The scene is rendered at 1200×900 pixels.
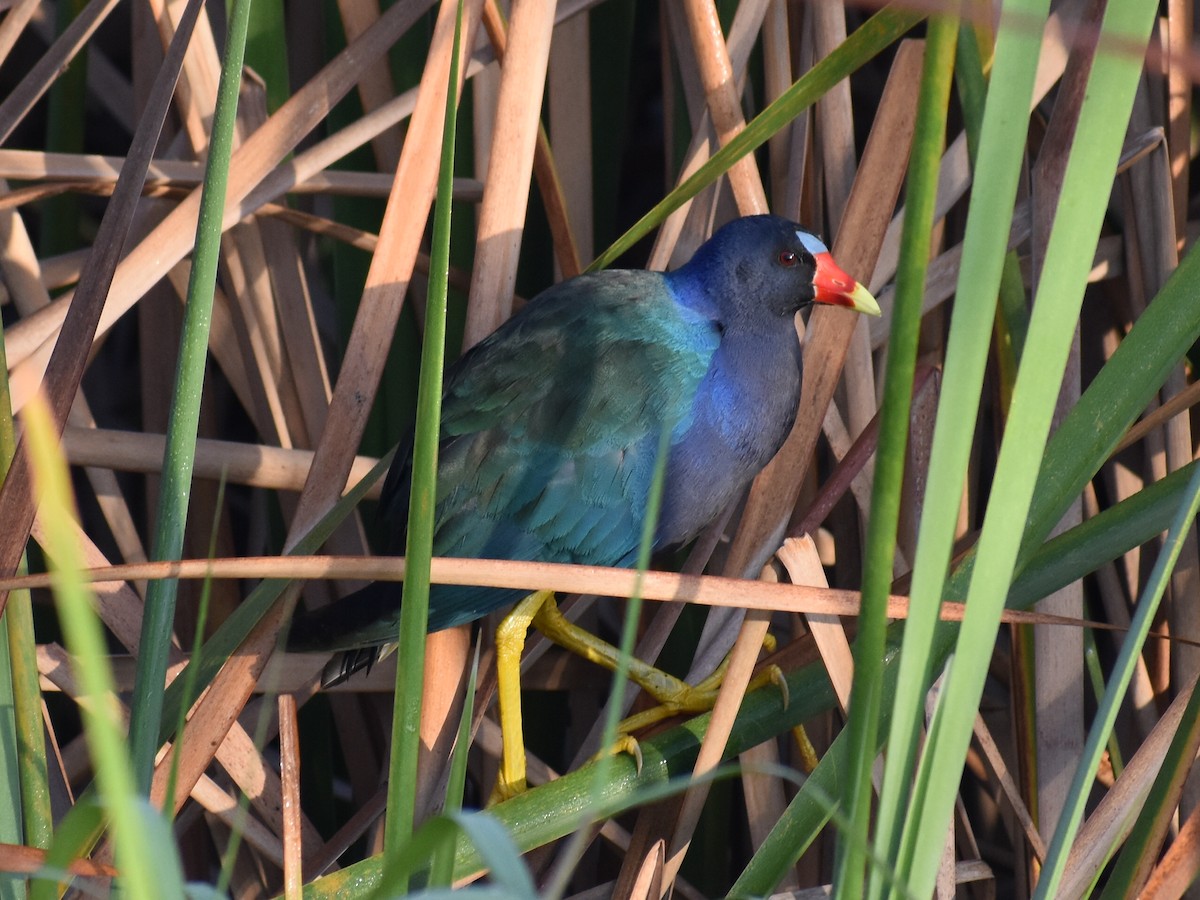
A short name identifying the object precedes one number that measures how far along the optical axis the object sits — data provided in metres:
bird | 7.25
